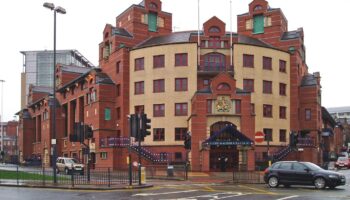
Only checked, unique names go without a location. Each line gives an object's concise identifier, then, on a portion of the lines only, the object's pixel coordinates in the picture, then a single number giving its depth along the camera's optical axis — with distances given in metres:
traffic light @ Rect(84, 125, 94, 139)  31.23
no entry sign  32.19
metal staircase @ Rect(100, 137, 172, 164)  56.04
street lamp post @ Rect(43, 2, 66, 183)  29.39
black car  26.67
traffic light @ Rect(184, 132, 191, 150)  38.99
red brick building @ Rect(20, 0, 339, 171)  53.25
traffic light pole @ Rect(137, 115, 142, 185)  28.23
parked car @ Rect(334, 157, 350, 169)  63.01
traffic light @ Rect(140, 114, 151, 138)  28.30
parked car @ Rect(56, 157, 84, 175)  47.86
